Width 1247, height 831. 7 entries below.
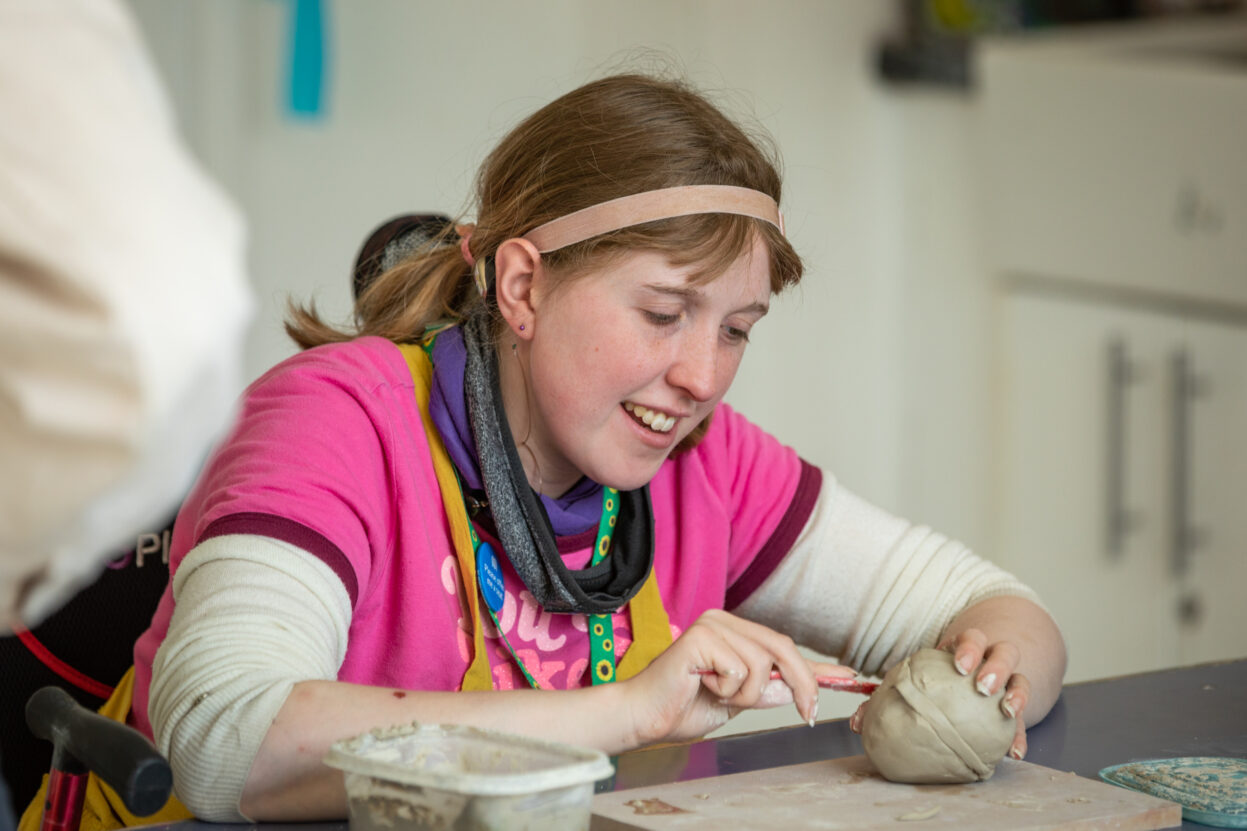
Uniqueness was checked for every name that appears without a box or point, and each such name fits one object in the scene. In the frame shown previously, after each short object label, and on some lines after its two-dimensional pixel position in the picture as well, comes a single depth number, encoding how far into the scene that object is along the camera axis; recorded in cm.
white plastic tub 159
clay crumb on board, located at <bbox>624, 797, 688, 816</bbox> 172
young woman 177
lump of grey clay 179
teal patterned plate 174
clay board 171
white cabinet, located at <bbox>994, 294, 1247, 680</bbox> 342
